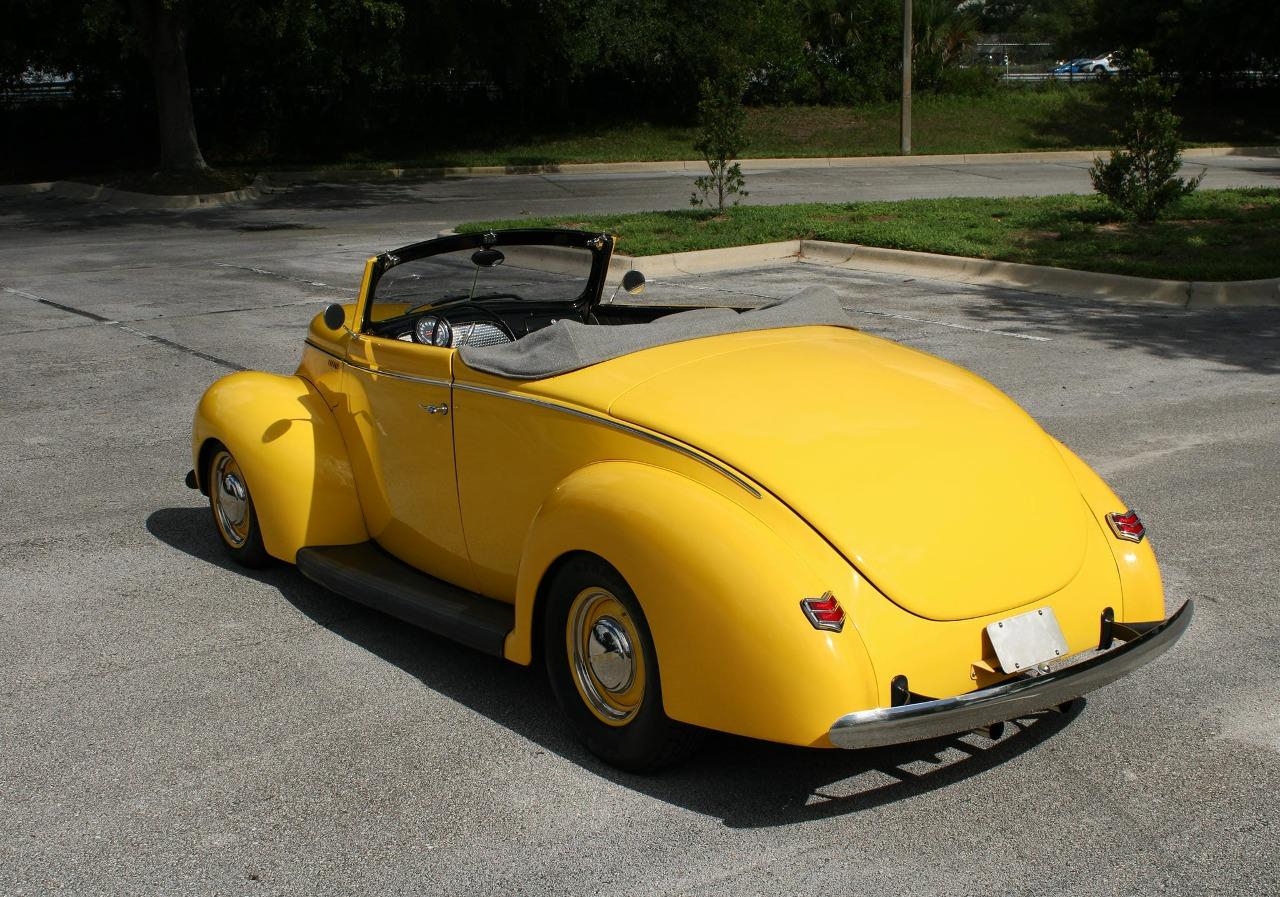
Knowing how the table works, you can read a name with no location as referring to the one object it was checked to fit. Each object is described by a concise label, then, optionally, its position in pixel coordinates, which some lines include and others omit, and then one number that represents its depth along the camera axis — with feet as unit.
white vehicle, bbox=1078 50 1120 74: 187.50
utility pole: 94.32
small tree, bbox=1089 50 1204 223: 49.78
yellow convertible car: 11.53
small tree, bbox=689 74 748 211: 58.49
